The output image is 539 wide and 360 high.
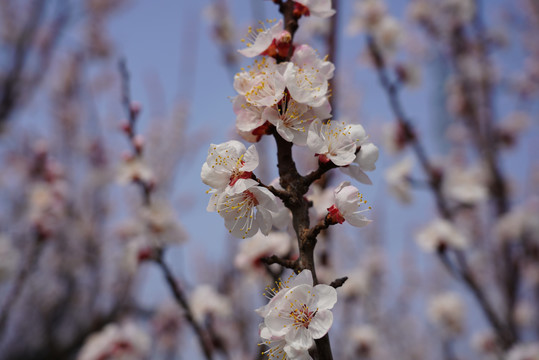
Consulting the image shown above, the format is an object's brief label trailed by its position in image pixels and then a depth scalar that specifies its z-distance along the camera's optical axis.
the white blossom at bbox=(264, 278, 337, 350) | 0.75
